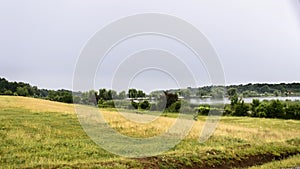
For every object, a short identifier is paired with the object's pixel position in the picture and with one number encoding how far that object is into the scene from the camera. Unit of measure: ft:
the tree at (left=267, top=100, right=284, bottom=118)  135.54
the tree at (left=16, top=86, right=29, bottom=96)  145.38
